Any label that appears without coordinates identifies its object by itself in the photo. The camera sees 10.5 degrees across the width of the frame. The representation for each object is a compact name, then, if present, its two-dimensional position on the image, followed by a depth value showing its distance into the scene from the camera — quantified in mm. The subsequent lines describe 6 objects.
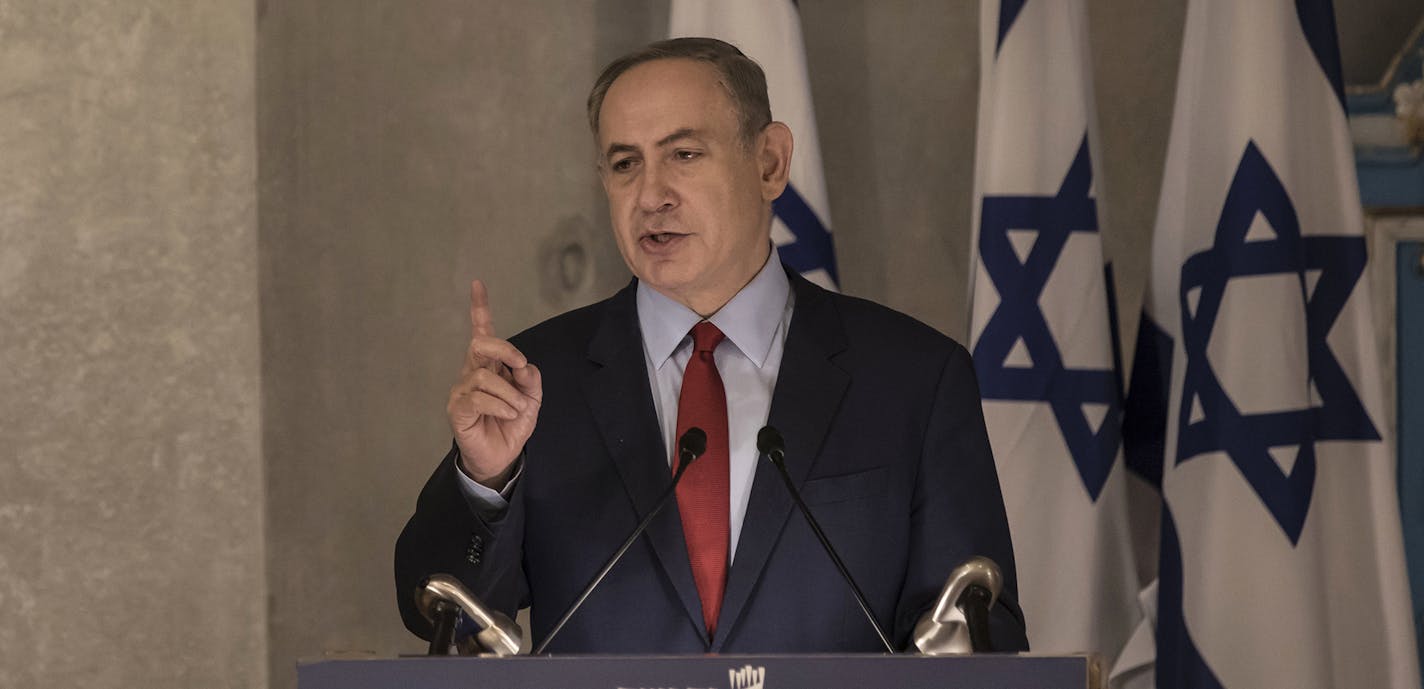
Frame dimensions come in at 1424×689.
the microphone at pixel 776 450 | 6462
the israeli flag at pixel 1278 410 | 7219
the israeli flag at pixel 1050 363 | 7344
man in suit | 6599
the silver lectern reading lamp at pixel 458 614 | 6389
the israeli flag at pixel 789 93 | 7448
